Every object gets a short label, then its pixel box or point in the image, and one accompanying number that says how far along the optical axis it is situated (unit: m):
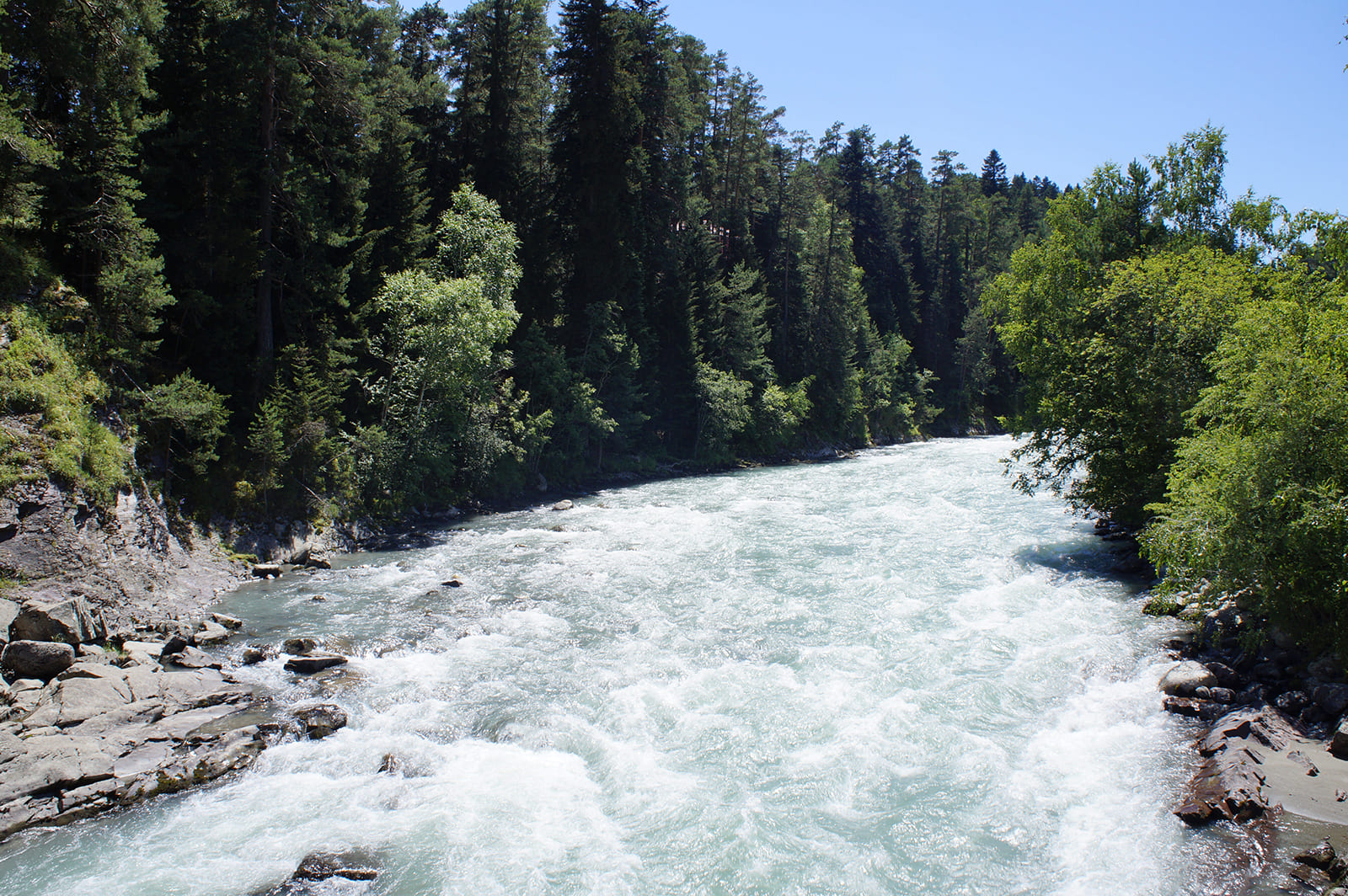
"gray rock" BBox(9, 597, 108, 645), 10.90
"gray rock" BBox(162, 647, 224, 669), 12.26
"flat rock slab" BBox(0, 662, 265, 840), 8.62
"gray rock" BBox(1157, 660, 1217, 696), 11.70
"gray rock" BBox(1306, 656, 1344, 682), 10.84
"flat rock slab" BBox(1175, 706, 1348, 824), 8.56
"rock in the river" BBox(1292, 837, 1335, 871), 7.60
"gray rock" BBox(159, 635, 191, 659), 12.50
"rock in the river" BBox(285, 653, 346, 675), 12.46
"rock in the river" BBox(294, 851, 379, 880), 7.76
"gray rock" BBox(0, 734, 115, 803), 8.59
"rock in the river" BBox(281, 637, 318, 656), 13.09
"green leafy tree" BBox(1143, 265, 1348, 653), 10.59
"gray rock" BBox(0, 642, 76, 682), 10.34
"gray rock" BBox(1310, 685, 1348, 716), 10.12
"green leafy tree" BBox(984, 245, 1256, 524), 17.69
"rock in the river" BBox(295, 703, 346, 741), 10.52
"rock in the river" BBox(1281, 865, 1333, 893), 7.33
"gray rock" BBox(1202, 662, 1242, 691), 11.81
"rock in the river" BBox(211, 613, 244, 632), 14.21
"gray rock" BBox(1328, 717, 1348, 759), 9.35
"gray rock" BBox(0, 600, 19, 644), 10.63
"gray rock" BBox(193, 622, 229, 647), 13.34
